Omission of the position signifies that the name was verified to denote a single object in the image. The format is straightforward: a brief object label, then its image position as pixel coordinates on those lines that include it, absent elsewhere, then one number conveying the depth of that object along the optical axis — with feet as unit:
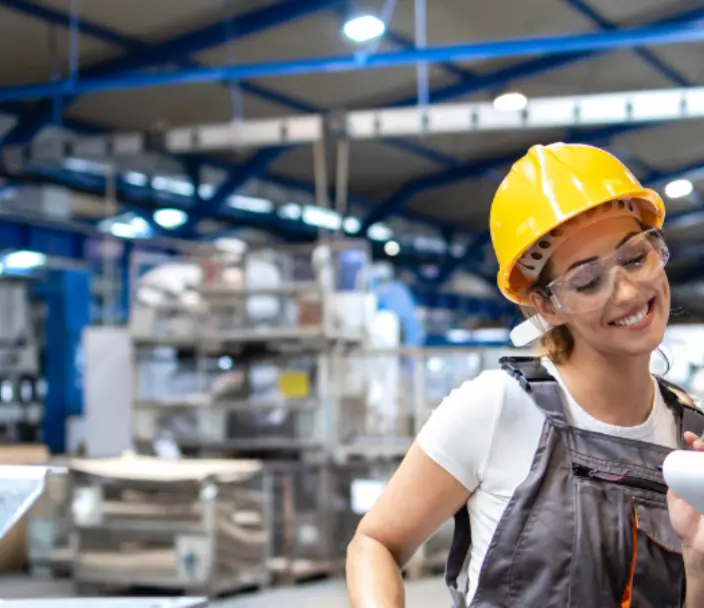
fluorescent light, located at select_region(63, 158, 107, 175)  35.58
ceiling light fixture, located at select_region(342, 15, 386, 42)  20.04
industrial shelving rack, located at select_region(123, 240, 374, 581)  22.38
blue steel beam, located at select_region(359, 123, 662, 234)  39.01
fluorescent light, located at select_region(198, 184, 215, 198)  41.52
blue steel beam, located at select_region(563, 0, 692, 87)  28.50
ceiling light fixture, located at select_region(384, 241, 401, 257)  52.60
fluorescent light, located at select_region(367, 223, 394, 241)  51.31
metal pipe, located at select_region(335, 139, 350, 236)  22.15
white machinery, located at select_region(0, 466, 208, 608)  5.28
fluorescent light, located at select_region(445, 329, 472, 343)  47.74
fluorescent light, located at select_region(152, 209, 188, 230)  40.45
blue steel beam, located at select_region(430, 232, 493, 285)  58.03
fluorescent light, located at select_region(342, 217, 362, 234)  48.39
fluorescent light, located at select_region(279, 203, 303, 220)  45.84
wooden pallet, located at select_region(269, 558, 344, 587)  22.22
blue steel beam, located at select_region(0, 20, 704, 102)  22.82
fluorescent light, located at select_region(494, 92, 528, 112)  21.29
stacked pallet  20.17
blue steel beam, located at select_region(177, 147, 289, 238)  38.06
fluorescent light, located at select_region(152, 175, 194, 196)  40.27
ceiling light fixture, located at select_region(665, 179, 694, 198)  23.77
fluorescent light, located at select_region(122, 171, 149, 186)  38.32
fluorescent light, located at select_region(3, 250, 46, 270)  34.48
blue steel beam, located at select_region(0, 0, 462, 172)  26.53
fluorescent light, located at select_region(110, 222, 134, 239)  36.88
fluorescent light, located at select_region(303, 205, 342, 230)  46.57
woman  4.50
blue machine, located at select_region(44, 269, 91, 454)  28.84
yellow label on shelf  22.49
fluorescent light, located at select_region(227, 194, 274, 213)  43.98
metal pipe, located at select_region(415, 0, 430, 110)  25.91
